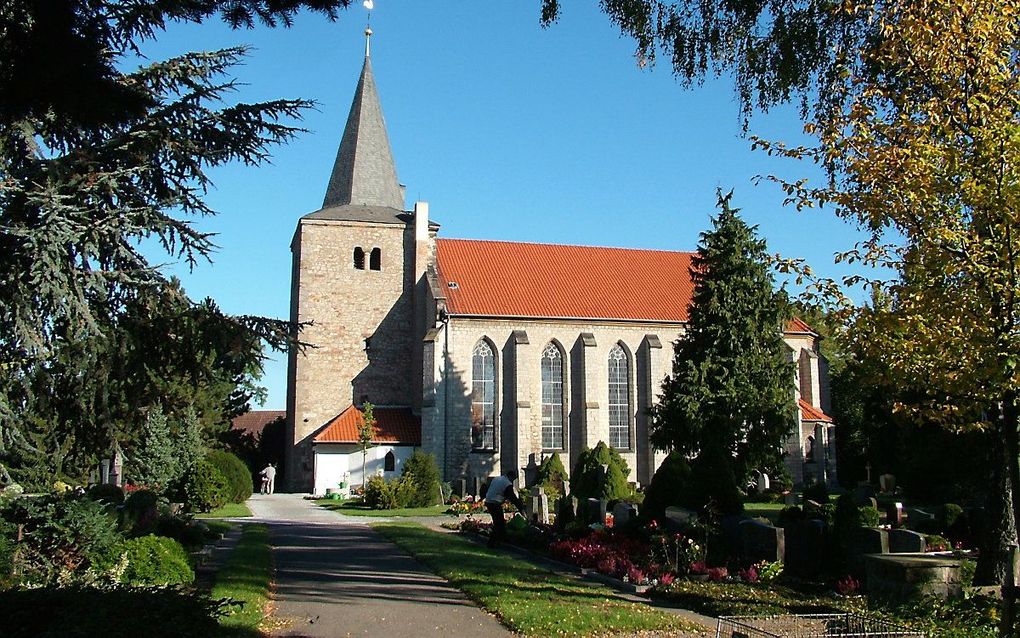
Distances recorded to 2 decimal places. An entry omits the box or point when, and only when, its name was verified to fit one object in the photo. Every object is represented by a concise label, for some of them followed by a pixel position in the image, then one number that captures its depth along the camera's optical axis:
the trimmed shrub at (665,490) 17.12
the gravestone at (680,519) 13.91
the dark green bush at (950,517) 17.34
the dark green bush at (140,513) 12.79
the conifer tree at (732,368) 28.39
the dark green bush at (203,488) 27.06
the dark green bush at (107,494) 12.74
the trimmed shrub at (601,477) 25.23
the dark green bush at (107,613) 5.17
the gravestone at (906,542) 11.67
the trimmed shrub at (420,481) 30.12
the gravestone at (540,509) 20.86
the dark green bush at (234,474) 30.22
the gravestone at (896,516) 19.28
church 37.22
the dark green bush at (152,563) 10.27
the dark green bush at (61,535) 10.43
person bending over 17.20
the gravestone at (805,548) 12.92
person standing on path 39.31
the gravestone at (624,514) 16.69
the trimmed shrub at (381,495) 29.44
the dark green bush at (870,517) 14.94
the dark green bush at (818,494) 29.31
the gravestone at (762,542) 12.70
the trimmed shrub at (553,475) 31.67
